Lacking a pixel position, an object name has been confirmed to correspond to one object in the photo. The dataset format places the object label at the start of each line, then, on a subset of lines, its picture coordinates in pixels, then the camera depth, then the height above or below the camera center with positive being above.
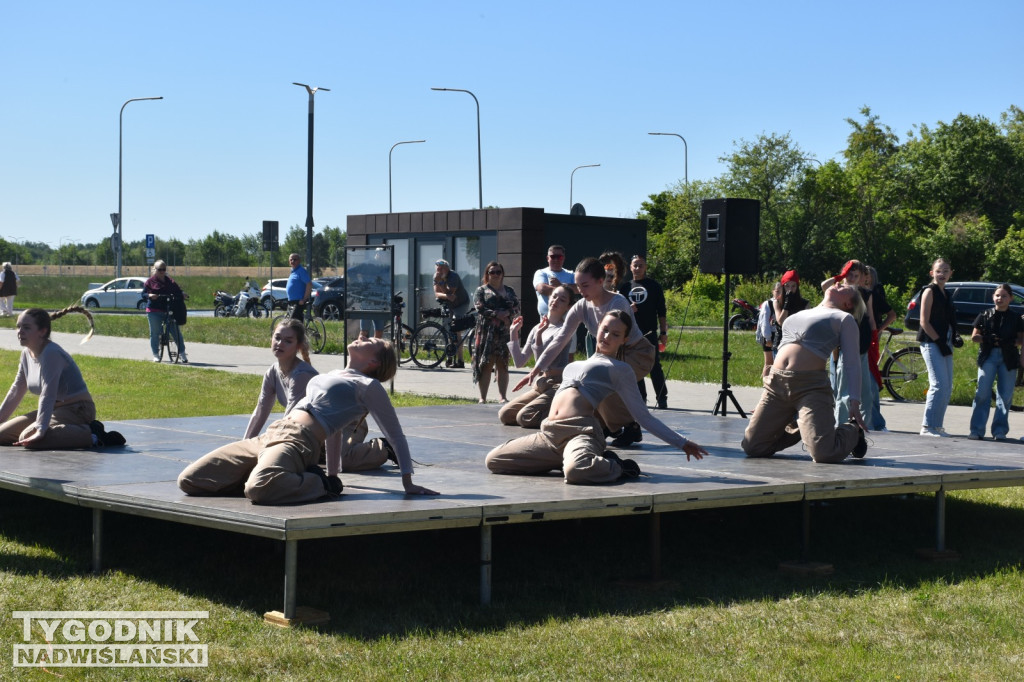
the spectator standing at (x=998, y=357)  11.98 -0.60
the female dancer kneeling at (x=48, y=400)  8.88 -0.89
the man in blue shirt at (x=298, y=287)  21.33 -0.09
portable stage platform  6.54 -1.22
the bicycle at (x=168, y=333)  22.47 -0.95
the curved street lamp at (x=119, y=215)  49.53 +2.54
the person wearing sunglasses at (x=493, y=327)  14.89 -0.49
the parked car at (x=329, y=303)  41.38 -0.68
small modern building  23.81 +0.88
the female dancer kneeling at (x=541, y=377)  10.73 -0.74
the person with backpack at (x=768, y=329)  15.67 -0.49
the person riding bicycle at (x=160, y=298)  21.92 -0.32
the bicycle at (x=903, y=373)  17.02 -1.08
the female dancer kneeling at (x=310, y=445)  6.88 -0.91
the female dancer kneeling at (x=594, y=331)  9.88 -0.36
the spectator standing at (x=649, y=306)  13.90 -0.20
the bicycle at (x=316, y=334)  24.86 -1.02
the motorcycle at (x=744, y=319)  35.94 -0.83
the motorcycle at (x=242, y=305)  46.38 -0.90
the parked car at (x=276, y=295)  45.23 -0.54
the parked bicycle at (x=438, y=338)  21.51 -0.95
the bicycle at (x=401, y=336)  20.47 -0.91
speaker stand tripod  13.38 -1.07
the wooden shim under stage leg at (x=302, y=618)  6.29 -1.67
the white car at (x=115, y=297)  55.09 -0.79
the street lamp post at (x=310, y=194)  36.38 +2.51
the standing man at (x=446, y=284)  18.55 +0.01
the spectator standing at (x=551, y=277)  13.95 +0.10
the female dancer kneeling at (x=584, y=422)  7.86 -0.84
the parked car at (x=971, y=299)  34.38 -0.15
